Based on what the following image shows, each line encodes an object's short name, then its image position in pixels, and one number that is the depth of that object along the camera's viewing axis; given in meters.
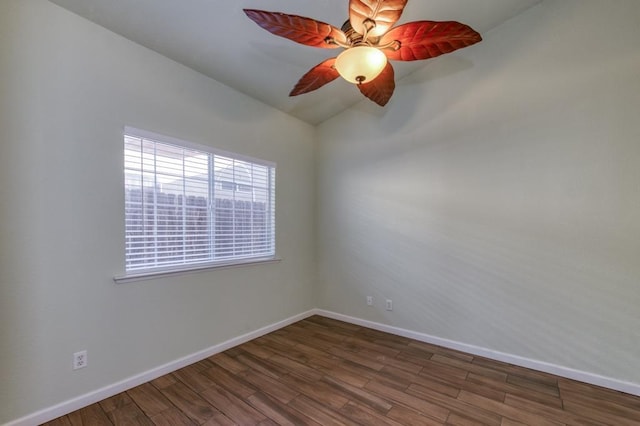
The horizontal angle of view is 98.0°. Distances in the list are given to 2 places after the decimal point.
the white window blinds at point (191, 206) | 2.19
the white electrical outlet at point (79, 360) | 1.87
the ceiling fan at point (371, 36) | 1.38
